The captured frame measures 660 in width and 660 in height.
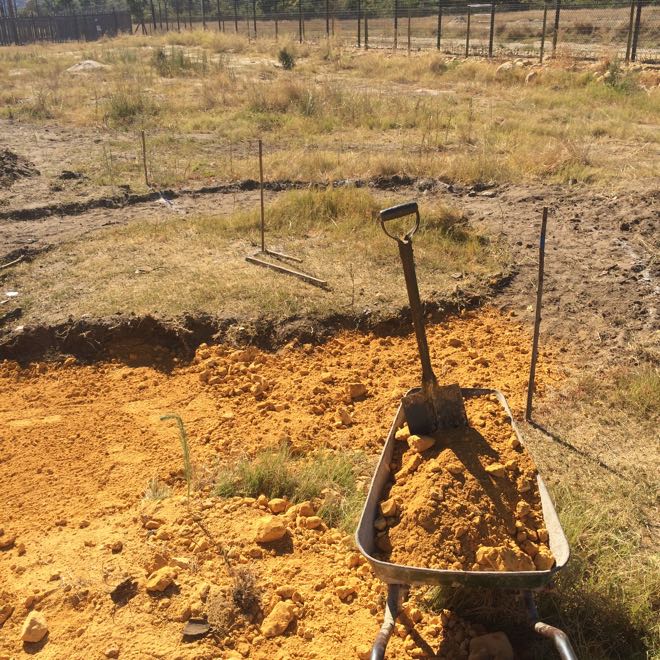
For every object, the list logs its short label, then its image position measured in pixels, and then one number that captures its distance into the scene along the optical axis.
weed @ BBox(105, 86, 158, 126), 14.52
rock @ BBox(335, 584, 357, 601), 3.10
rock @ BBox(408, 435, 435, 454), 3.15
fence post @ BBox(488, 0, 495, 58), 23.05
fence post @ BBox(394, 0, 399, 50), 27.74
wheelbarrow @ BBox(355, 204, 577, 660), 2.43
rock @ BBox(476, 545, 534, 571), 2.61
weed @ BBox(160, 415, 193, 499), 3.59
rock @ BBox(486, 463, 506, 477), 2.98
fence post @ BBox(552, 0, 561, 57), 22.10
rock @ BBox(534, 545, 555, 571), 2.63
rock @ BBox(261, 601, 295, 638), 2.89
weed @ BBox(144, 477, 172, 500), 3.91
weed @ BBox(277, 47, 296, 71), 23.16
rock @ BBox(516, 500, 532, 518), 2.86
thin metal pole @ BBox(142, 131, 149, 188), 9.70
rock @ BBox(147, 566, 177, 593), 3.09
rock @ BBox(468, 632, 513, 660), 2.68
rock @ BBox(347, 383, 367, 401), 4.92
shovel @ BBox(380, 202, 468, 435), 3.27
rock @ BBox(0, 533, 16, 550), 3.71
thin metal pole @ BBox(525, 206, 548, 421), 4.24
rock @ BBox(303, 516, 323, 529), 3.58
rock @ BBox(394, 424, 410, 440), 3.29
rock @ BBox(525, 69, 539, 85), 18.06
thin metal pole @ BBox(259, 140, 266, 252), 6.78
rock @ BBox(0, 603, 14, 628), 3.13
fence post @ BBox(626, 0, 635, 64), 19.78
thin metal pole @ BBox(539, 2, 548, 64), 20.90
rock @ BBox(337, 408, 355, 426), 4.64
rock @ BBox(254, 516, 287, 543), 3.40
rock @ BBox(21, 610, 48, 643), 2.96
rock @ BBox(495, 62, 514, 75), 19.31
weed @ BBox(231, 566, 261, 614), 3.00
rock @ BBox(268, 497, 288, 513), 3.69
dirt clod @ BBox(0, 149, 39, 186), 9.91
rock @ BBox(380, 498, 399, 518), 2.92
